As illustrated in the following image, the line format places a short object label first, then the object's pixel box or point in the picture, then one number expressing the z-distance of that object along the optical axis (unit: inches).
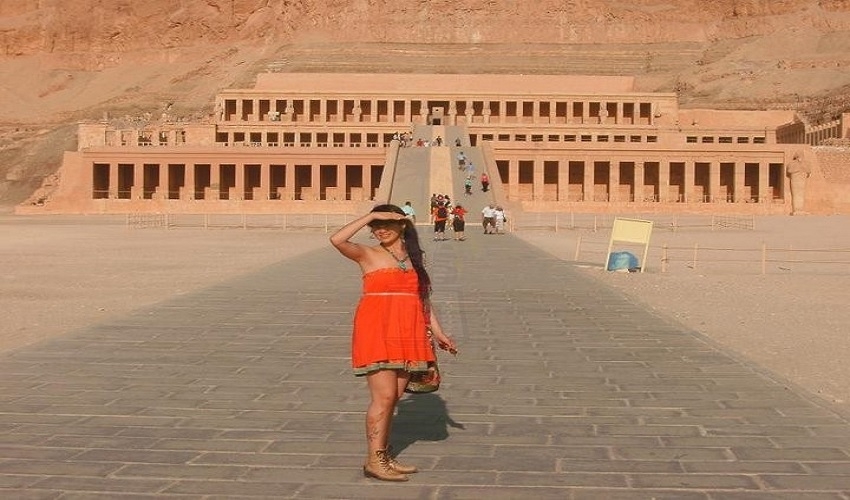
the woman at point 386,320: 241.6
